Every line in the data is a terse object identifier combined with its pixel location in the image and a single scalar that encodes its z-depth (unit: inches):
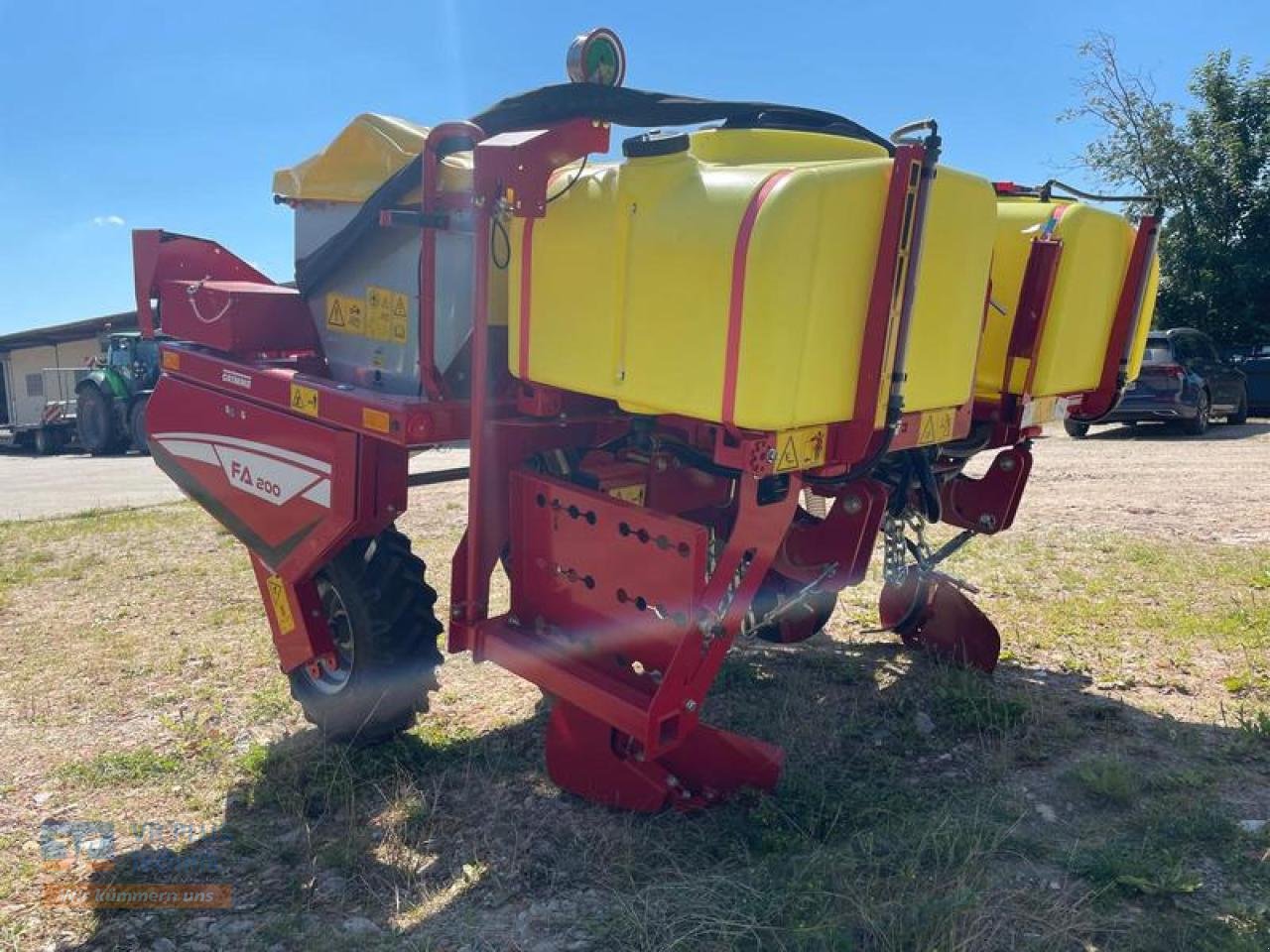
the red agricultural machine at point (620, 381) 95.1
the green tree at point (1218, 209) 652.7
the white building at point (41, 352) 926.3
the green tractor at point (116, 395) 631.2
